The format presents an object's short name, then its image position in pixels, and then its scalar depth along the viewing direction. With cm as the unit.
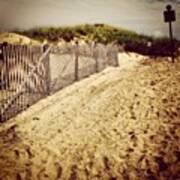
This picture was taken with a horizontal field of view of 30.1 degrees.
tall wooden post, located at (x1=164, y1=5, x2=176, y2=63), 1608
